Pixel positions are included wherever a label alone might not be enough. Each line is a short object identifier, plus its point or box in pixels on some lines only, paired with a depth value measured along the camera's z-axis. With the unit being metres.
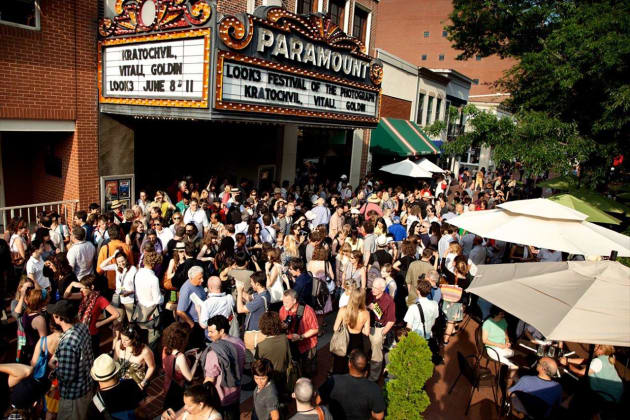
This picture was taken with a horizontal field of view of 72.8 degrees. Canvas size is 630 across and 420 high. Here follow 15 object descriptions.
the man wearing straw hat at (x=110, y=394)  3.96
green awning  21.77
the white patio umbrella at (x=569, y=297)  4.29
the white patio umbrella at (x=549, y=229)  6.47
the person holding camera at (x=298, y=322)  5.54
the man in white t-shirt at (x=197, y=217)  8.95
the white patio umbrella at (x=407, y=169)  18.55
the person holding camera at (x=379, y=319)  5.88
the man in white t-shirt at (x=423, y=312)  6.29
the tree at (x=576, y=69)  9.68
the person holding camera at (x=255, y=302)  5.54
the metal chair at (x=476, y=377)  5.95
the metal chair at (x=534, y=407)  4.89
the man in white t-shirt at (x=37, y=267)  6.26
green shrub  4.48
